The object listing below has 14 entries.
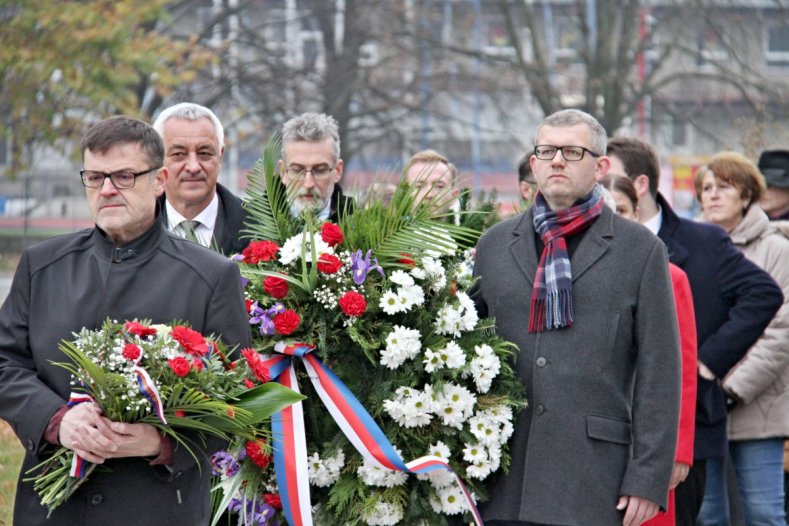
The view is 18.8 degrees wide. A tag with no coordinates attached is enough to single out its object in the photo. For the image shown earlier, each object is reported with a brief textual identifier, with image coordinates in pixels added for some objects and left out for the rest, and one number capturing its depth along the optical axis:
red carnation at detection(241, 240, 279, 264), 9.22
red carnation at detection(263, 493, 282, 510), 8.96
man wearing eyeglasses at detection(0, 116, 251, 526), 7.17
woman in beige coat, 12.64
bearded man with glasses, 10.98
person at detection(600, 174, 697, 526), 9.68
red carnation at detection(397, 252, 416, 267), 9.29
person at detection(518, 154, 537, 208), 13.74
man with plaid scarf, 8.74
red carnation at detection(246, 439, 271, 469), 8.78
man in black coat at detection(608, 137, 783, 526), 11.69
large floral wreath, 8.85
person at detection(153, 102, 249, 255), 10.23
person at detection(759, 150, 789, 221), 15.15
